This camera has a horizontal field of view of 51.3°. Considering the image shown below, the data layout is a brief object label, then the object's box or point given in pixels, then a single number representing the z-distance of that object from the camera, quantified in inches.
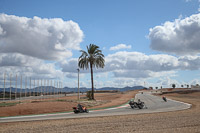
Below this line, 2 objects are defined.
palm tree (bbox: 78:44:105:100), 1646.2
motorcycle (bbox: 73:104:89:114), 908.6
